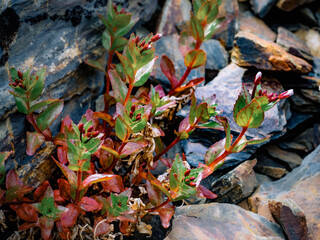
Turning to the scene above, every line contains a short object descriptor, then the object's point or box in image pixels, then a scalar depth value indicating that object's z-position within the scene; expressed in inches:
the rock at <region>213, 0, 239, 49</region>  114.3
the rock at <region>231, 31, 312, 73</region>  97.3
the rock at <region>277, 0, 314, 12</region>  118.3
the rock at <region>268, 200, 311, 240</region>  68.9
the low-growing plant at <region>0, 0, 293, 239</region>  61.9
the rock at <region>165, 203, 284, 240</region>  69.9
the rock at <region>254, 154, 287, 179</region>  100.9
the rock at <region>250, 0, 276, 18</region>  120.0
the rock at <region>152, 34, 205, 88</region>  96.0
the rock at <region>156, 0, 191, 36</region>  110.1
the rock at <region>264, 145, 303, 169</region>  103.7
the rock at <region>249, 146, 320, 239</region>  75.0
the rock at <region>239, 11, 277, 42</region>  117.5
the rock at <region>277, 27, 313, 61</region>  108.1
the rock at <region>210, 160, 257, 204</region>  84.9
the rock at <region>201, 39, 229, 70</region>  106.8
